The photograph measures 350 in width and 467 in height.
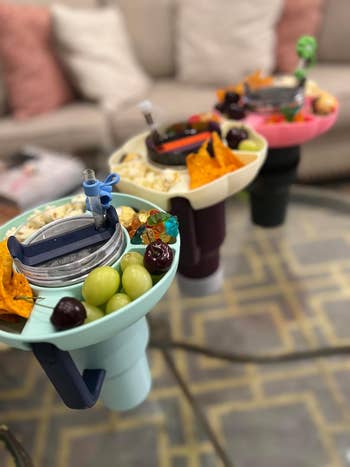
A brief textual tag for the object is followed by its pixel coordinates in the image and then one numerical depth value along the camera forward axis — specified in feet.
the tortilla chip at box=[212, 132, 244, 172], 2.45
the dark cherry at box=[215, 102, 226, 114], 3.14
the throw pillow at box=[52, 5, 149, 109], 5.85
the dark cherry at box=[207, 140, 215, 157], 2.48
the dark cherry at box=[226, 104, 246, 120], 2.99
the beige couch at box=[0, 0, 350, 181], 5.66
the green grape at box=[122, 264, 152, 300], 1.76
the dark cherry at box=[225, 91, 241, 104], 3.13
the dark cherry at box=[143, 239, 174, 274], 1.83
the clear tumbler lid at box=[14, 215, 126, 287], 1.86
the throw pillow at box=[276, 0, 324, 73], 6.19
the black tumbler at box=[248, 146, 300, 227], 3.19
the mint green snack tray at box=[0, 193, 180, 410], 1.65
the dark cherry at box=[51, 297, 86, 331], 1.64
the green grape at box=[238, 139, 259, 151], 2.58
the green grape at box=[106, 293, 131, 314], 1.72
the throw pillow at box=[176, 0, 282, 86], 5.94
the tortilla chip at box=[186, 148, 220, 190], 2.37
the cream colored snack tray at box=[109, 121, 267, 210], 2.31
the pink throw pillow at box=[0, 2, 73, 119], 5.64
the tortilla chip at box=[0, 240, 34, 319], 1.73
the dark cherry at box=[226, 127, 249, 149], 2.62
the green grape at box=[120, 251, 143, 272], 1.87
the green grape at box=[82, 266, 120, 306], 1.74
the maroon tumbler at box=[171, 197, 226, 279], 2.38
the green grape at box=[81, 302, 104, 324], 1.72
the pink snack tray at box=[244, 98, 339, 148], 2.88
